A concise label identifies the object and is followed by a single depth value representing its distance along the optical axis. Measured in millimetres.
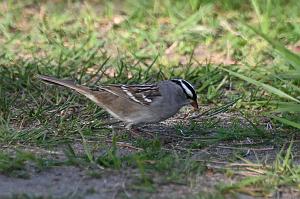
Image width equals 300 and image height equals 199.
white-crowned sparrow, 12172
